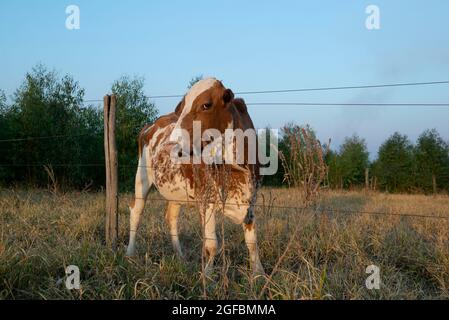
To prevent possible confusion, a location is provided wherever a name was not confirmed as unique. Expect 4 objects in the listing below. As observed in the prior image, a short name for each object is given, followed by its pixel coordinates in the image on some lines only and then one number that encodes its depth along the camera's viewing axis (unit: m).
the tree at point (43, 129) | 15.39
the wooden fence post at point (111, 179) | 4.86
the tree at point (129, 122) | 18.16
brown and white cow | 4.16
